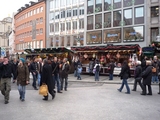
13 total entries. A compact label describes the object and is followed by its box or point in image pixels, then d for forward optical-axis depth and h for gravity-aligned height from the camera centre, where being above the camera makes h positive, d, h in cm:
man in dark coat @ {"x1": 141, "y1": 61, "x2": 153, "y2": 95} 637 -92
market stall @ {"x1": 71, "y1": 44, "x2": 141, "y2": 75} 1249 +40
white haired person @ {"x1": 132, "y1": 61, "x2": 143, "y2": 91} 689 -81
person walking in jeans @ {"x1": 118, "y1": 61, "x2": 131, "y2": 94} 662 -73
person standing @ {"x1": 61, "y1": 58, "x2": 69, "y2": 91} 694 -68
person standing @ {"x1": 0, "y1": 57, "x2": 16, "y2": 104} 502 -79
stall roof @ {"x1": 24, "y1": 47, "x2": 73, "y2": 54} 1445 +88
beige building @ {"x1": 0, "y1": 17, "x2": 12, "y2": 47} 5643 +1252
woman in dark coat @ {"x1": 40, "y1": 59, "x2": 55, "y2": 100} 535 -76
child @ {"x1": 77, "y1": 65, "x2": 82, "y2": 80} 1100 -107
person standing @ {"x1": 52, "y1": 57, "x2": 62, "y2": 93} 685 -64
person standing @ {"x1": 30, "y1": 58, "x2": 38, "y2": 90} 752 -72
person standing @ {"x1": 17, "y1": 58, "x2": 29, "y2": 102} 529 -78
